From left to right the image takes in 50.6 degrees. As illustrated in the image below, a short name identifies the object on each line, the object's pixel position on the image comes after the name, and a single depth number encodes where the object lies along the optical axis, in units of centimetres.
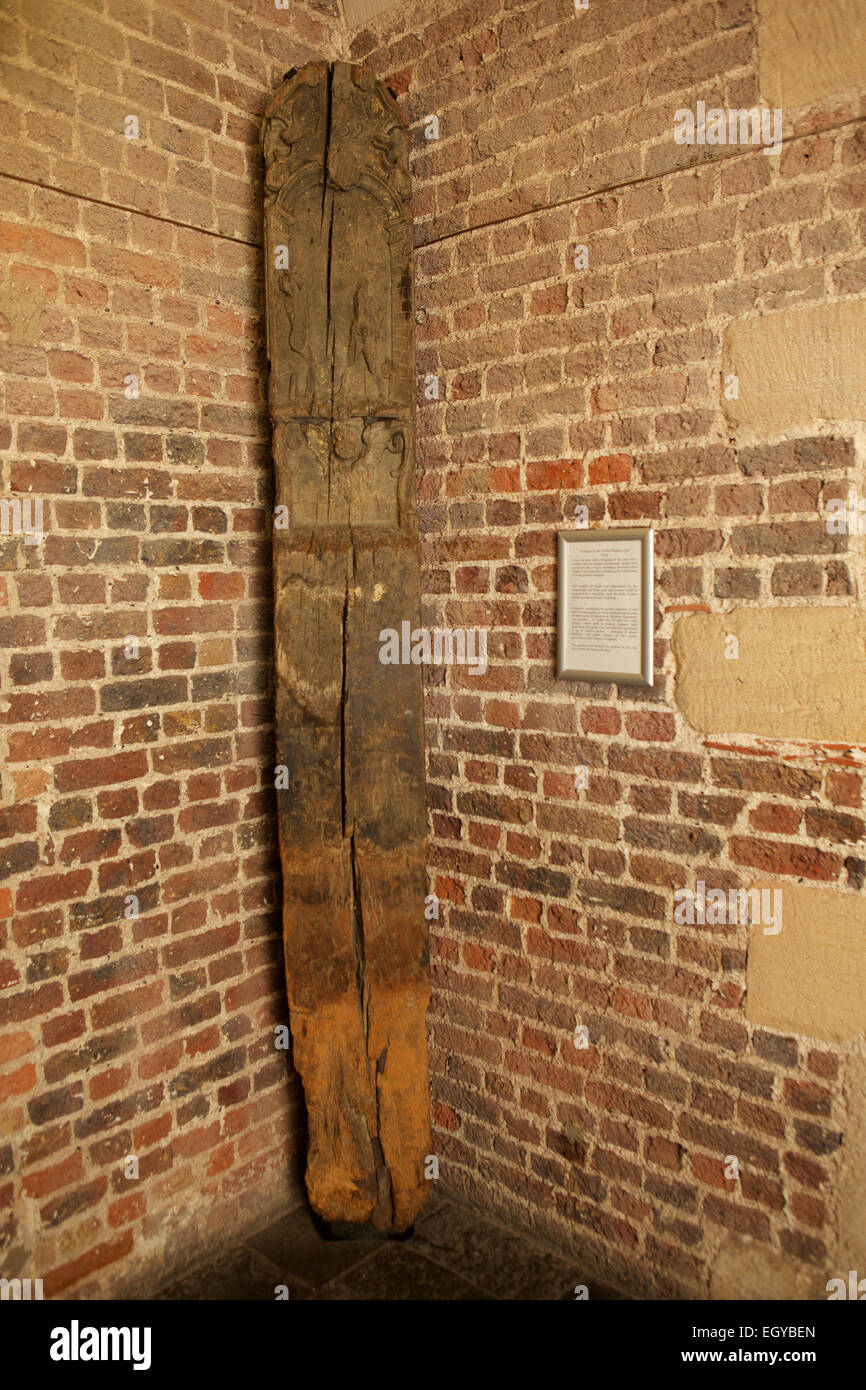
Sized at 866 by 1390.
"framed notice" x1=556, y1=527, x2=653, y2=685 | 229
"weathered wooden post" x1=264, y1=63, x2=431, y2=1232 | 248
